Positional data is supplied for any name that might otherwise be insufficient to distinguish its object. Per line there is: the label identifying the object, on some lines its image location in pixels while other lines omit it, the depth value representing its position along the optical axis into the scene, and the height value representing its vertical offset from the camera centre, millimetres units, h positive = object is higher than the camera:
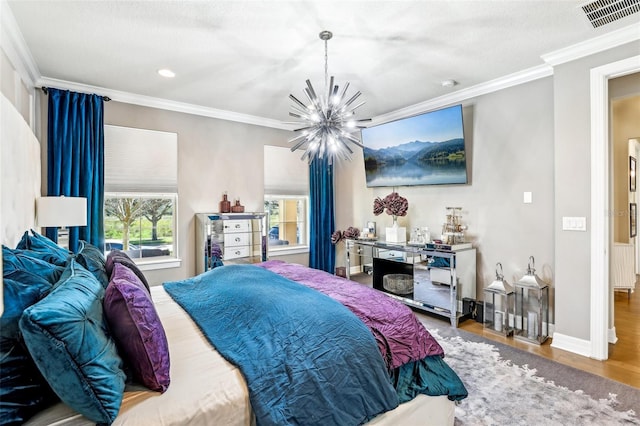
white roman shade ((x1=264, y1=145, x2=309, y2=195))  4973 +643
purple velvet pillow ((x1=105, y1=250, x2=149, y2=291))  1981 -300
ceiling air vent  2219 +1404
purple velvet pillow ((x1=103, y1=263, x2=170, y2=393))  1256 -476
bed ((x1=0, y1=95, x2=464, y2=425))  1146 -681
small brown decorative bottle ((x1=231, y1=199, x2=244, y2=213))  4520 +75
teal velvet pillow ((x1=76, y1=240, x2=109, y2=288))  1796 -283
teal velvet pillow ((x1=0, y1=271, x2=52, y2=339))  1072 -298
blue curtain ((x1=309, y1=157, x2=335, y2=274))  5254 -72
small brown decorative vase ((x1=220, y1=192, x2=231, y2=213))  4480 +117
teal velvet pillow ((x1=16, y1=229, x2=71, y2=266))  1868 -196
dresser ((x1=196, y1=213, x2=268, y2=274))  4012 -322
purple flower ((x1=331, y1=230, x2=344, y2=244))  5035 -381
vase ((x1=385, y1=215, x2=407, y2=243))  4309 -295
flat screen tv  3867 +805
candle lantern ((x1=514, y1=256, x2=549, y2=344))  3184 -993
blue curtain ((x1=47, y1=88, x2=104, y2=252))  3336 +642
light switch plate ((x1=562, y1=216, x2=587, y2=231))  2859 -120
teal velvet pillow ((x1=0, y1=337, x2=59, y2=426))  997 -546
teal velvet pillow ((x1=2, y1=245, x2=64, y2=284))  1310 -217
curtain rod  3318 +1283
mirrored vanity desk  3596 -744
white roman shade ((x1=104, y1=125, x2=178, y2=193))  3735 +652
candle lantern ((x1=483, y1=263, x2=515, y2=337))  3342 -1020
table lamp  2746 +37
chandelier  2559 +750
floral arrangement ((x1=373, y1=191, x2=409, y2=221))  4207 +86
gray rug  2014 -1273
